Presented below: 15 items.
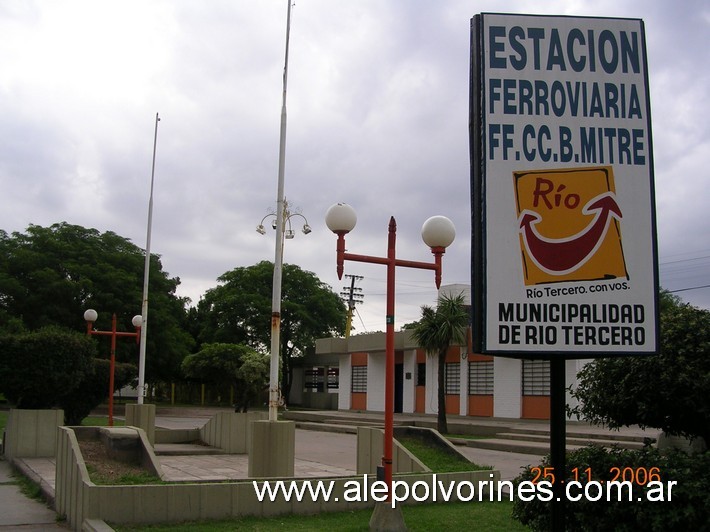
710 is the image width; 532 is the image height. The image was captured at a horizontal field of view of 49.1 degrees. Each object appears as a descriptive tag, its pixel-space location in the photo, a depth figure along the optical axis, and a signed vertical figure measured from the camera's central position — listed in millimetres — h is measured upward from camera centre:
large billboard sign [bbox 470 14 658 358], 5008 +1204
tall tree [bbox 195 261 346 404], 56688 +4079
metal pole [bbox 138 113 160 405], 24453 +2014
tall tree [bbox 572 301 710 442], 7000 -101
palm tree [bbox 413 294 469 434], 32094 +1786
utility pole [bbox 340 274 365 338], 60531 +6048
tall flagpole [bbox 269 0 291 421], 13789 +1546
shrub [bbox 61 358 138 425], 22812 -908
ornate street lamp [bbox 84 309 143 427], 23109 +910
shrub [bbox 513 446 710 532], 6105 -1021
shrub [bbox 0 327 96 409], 17984 -54
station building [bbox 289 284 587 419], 35031 -507
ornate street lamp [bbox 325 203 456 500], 9398 +1511
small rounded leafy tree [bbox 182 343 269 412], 22328 -54
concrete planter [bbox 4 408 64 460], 18109 -1660
